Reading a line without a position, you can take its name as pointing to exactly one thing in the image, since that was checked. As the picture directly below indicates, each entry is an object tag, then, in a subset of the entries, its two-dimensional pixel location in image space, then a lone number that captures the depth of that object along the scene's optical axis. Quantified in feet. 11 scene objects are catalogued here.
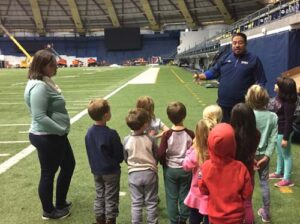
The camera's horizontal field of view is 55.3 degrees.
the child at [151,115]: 10.06
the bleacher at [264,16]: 35.36
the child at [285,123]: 11.95
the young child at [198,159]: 8.00
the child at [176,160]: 9.00
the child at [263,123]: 9.70
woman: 9.85
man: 12.24
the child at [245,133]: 7.69
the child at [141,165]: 8.91
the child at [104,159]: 9.27
